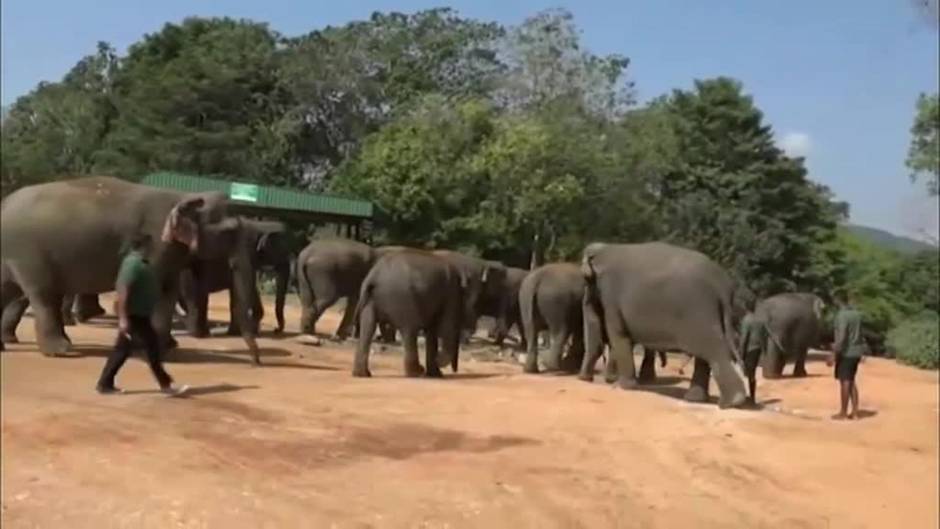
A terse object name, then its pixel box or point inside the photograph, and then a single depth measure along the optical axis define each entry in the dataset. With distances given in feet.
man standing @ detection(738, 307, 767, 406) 33.30
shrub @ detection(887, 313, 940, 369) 63.21
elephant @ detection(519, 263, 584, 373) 32.09
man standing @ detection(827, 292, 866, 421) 29.63
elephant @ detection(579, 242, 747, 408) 26.76
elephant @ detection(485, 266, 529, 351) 31.64
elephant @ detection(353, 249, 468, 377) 21.81
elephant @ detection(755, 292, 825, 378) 35.76
